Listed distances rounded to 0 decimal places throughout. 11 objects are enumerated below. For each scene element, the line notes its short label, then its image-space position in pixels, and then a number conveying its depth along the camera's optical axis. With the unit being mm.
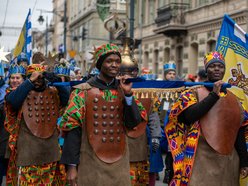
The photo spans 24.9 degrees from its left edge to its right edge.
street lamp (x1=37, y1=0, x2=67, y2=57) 38625
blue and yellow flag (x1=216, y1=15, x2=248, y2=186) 6547
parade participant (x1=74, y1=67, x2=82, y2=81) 13634
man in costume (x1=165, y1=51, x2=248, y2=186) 5137
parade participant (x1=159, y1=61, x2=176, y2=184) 9453
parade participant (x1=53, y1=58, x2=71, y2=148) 6879
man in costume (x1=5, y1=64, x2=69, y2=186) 6652
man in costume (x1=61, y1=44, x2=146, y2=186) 4773
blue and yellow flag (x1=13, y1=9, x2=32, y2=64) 10833
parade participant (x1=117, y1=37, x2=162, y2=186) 6836
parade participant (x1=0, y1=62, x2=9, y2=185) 7863
